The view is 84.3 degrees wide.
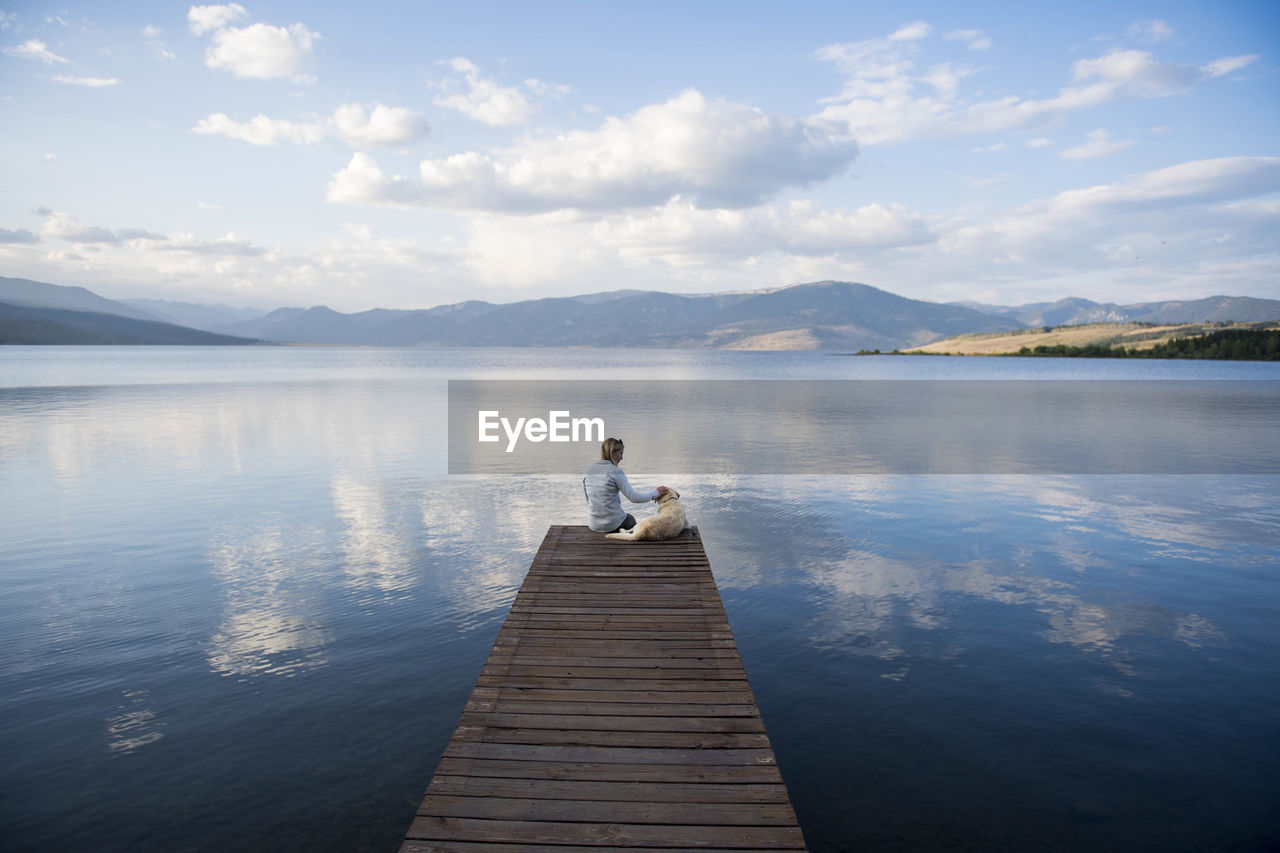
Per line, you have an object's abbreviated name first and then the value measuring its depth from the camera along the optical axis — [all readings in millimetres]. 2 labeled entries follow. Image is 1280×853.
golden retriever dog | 15289
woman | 14961
